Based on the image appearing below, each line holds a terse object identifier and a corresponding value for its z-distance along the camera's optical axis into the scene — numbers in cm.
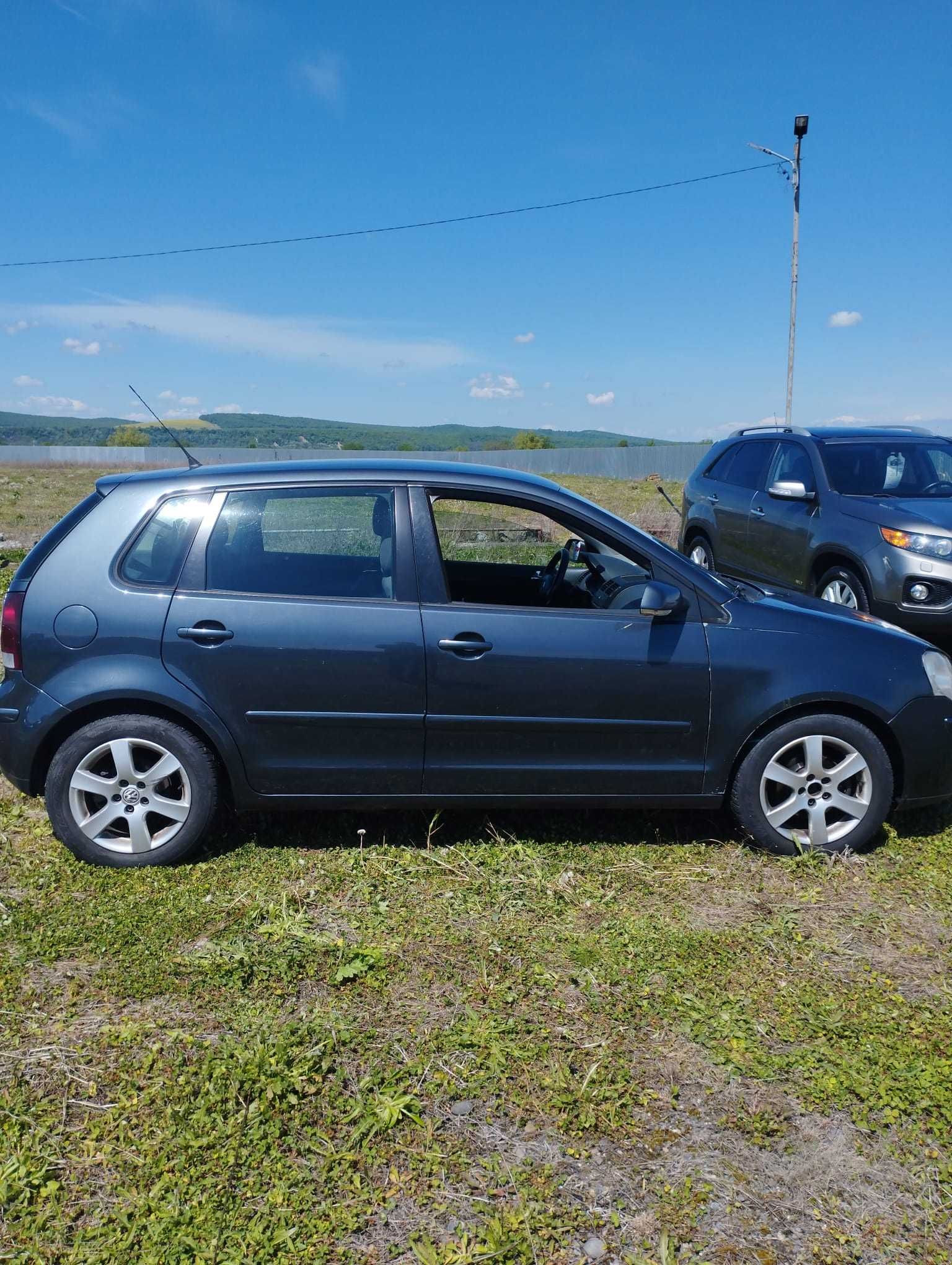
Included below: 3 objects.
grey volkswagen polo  425
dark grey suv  726
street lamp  2619
